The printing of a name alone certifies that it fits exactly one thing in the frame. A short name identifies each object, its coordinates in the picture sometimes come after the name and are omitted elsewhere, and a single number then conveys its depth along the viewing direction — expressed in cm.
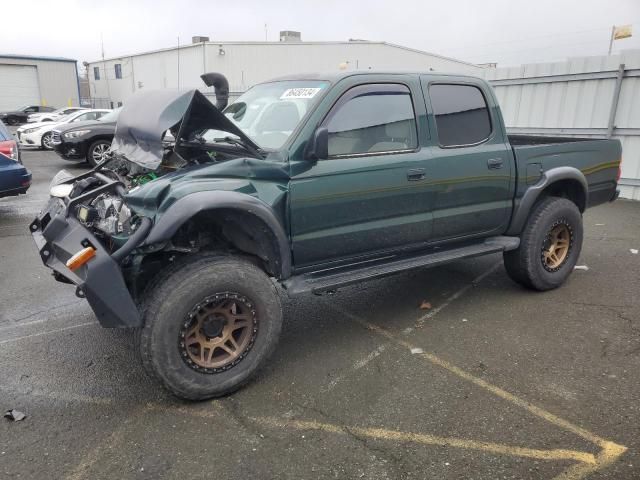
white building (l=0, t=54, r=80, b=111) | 3453
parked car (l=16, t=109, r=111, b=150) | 1761
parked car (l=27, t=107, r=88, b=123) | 2326
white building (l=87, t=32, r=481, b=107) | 2691
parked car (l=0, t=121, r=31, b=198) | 710
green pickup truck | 296
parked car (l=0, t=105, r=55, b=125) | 2923
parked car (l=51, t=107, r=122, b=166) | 1208
